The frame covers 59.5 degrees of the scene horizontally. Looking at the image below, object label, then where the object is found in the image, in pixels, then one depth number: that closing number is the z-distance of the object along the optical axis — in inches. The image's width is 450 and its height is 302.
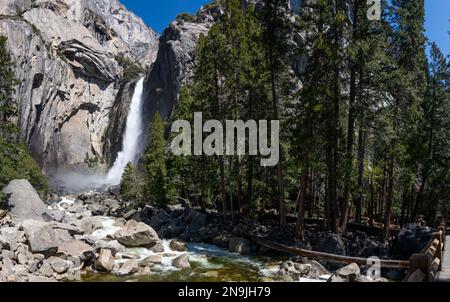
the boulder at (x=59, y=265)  538.6
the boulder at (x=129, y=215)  1094.1
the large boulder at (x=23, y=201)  864.3
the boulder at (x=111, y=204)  1463.8
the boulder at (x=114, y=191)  2129.7
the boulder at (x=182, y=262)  613.3
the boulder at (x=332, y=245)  652.7
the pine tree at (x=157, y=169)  1327.5
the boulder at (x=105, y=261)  570.9
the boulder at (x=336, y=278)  503.5
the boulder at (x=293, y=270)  557.3
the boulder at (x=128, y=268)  556.4
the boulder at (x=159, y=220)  957.9
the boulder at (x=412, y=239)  655.8
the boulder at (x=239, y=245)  743.1
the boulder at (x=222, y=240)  807.5
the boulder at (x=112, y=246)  651.5
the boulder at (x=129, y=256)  640.6
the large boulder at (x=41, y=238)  574.9
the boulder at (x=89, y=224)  862.6
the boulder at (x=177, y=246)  734.5
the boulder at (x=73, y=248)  591.2
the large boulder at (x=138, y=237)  721.6
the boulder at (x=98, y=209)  1322.0
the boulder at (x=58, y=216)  974.7
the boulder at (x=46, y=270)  521.7
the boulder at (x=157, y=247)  709.3
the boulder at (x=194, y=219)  934.6
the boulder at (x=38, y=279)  490.8
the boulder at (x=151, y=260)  612.0
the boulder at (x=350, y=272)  516.5
